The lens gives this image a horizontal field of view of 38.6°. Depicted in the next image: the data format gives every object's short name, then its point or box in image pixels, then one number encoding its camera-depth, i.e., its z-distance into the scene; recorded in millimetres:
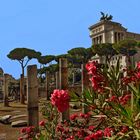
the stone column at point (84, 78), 8764
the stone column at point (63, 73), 7784
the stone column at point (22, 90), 15539
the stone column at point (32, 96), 5599
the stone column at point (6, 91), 14402
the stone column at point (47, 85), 16157
